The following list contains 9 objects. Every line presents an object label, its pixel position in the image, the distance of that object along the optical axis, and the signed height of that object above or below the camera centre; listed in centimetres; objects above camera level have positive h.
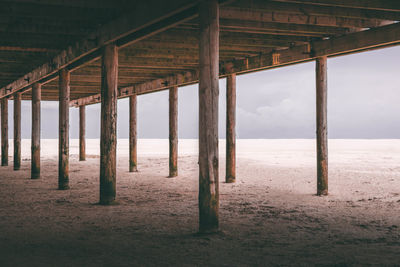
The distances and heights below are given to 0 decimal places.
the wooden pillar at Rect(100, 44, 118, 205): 959 +36
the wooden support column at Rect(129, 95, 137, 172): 1783 -2
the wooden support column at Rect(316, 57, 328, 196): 1077 +60
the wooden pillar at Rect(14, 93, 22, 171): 1830 +38
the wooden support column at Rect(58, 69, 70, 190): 1236 +30
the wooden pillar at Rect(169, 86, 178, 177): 1565 +37
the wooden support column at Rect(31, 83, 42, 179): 1491 +34
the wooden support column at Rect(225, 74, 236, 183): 1364 +40
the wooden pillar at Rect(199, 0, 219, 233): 655 +40
